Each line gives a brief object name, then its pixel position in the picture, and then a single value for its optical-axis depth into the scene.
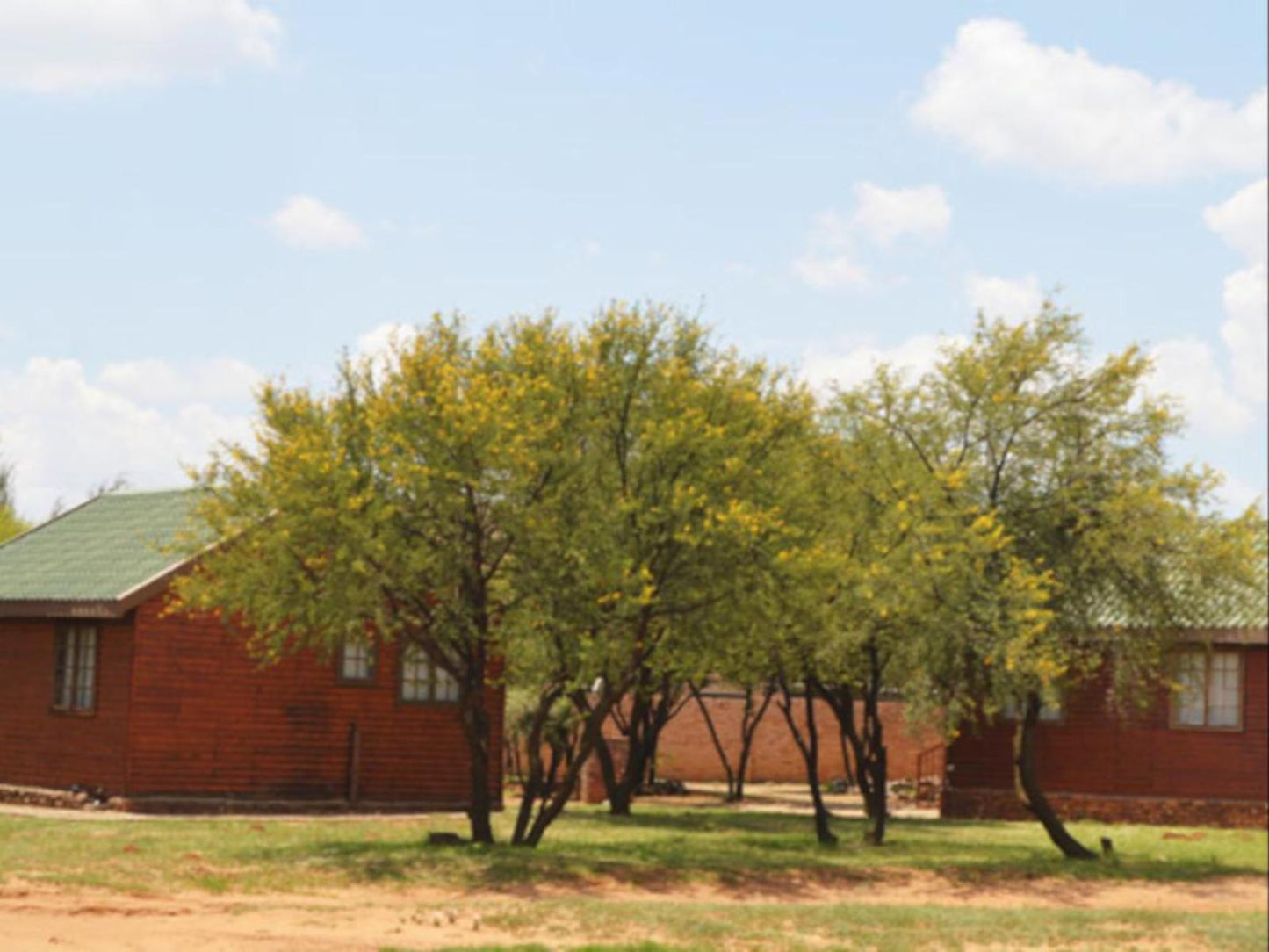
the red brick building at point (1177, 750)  35.66
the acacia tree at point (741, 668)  25.47
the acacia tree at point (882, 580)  26.33
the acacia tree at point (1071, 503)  27.11
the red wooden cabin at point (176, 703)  29.98
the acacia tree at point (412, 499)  23.16
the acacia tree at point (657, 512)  23.80
